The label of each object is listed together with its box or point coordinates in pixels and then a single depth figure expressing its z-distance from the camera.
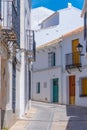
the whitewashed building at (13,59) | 13.70
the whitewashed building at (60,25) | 38.46
